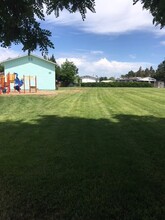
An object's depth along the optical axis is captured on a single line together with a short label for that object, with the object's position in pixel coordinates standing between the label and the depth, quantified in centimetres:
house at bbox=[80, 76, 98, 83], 8065
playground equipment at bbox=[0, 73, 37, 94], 1808
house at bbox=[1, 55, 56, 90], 2517
